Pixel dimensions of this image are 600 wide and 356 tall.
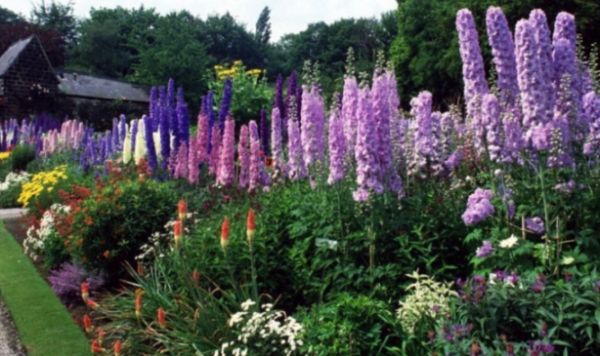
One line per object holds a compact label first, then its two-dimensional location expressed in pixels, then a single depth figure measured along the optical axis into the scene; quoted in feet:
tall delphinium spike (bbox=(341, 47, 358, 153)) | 15.51
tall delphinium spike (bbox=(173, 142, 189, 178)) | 26.06
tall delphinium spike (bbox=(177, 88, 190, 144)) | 29.14
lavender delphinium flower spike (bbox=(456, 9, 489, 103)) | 13.43
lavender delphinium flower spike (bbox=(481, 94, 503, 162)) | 12.64
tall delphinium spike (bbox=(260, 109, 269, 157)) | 27.59
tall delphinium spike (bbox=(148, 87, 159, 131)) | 34.09
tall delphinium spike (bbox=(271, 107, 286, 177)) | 21.71
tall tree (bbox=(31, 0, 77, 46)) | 179.01
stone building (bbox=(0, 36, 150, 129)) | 93.20
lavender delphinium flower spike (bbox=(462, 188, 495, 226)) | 12.43
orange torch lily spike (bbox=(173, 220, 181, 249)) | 14.24
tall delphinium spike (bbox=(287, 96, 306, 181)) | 19.52
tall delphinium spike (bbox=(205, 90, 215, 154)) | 27.32
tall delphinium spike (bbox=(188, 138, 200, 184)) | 25.05
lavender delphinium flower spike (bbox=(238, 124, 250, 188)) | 20.85
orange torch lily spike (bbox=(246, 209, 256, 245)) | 13.45
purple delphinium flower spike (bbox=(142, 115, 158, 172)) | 30.04
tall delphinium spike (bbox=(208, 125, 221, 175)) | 24.86
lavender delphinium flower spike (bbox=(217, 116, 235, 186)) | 21.34
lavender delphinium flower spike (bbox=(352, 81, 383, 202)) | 14.12
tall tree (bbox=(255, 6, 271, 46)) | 219.82
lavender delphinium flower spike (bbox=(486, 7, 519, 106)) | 13.17
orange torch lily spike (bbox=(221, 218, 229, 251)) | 13.52
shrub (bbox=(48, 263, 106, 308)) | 21.39
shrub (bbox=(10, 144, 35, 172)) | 56.85
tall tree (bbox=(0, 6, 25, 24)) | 179.93
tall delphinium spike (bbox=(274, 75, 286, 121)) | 27.86
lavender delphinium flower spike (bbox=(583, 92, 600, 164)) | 12.82
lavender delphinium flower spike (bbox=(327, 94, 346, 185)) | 15.29
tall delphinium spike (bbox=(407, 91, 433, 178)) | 15.89
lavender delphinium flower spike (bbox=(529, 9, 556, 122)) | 12.20
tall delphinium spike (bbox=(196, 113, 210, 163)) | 25.69
